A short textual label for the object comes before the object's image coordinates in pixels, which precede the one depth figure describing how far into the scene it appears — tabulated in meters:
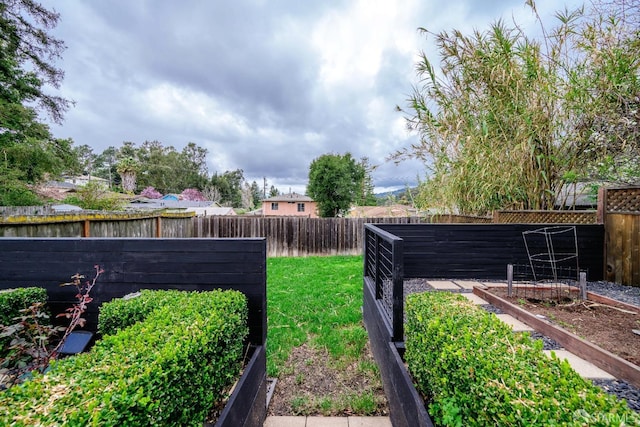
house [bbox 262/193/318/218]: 26.62
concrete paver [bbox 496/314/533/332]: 2.21
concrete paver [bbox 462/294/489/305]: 2.88
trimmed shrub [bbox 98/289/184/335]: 1.77
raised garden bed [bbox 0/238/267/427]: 2.02
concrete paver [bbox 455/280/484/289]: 3.45
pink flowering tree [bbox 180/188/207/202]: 29.00
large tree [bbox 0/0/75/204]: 6.73
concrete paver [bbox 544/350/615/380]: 1.57
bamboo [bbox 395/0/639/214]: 3.60
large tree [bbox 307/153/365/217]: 17.19
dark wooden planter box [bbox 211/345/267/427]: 1.31
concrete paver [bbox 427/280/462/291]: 3.36
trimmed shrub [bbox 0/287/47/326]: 1.99
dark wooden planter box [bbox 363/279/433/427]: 1.30
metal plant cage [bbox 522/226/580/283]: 3.65
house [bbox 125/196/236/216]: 22.10
